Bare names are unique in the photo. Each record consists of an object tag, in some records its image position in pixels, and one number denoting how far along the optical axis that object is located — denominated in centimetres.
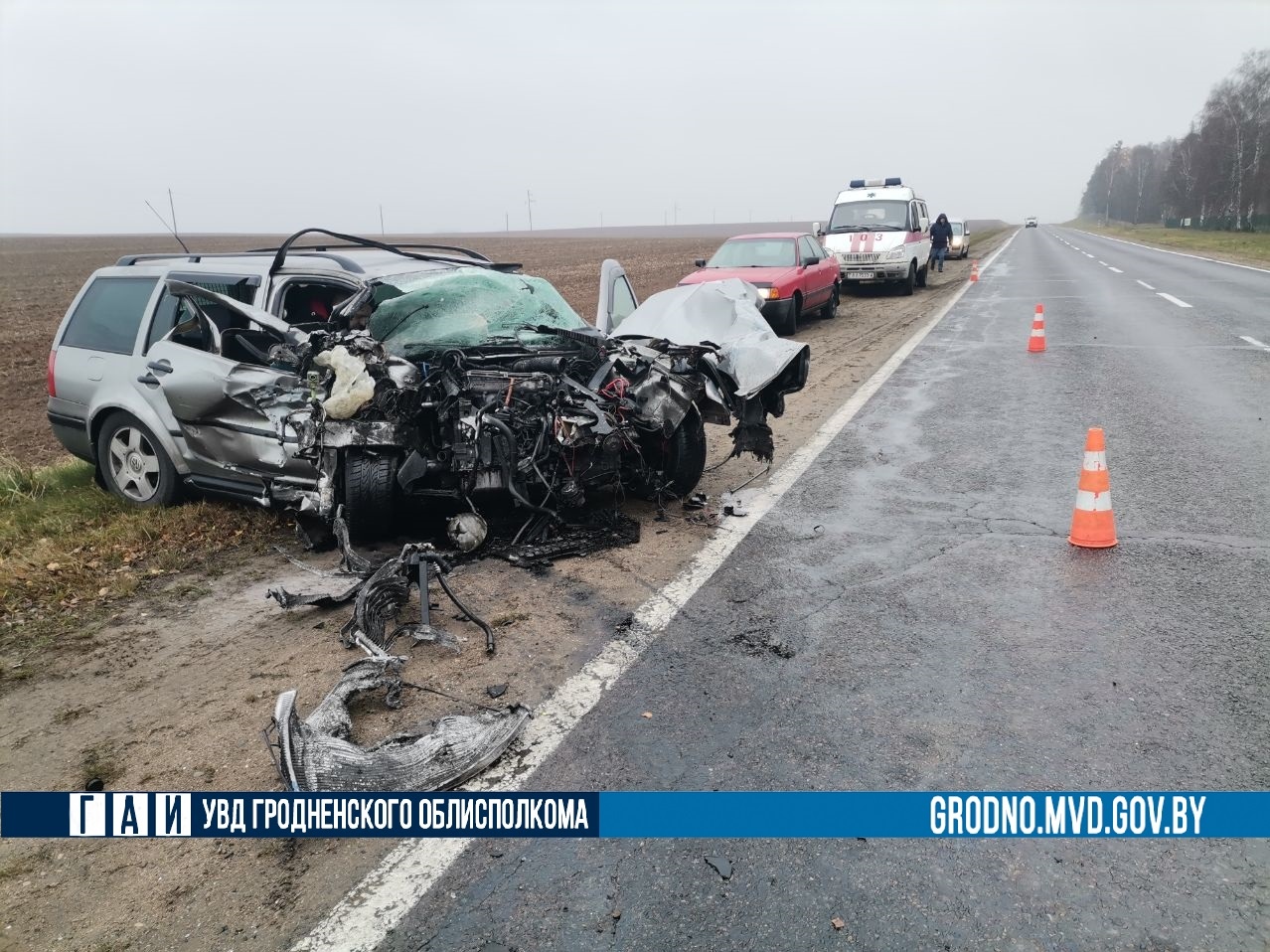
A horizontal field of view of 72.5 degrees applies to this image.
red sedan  1409
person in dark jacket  2758
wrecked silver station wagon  502
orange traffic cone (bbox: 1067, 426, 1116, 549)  498
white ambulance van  1991
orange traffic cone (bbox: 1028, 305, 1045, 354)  1217
